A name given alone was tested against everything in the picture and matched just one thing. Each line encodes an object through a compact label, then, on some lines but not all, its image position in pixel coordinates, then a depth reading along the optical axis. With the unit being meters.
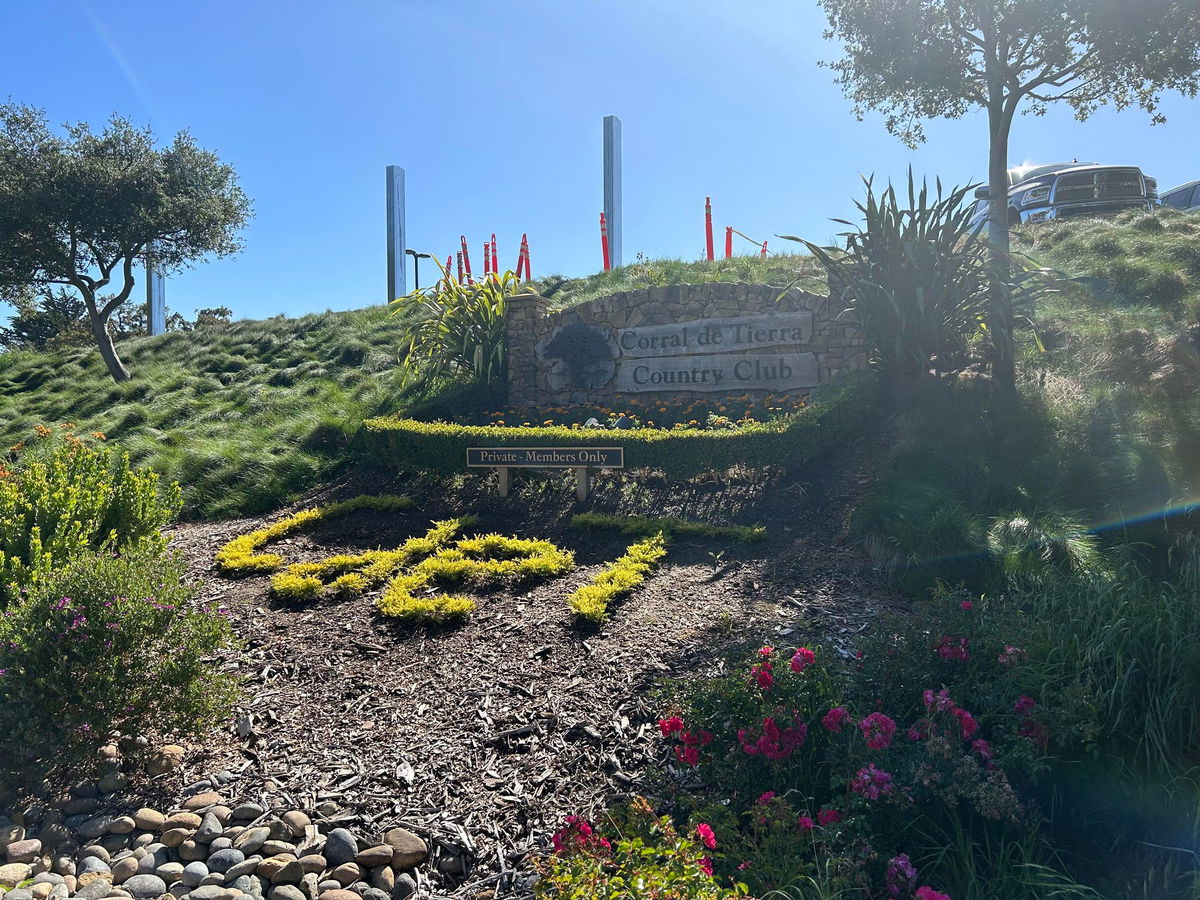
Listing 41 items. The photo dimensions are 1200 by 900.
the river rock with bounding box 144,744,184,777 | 3.59
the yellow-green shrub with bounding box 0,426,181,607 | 4.63
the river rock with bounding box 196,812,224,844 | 3.16
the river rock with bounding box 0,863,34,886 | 2.87
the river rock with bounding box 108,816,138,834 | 3.21
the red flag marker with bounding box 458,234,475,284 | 16.93
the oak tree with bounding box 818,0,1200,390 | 9.20
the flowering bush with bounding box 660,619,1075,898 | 2.44
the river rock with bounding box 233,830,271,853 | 3.06
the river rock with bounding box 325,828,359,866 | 2.99
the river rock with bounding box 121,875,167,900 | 2.86
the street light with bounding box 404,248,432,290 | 18.09
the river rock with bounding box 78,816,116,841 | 3.21
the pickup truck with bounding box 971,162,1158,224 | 14.50
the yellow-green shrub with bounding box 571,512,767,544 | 5.95
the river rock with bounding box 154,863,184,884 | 2.97
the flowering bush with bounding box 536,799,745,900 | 2.03
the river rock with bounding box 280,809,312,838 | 3.13
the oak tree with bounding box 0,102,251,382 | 15.91
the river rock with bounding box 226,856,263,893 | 2.94
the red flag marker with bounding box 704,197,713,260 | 14.92
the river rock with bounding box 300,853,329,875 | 2.94
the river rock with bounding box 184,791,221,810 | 3.33
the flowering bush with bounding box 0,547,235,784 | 3.27
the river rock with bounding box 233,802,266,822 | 3.25
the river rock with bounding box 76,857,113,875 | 3.00
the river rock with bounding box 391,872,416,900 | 2.84
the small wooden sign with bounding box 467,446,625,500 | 7.04
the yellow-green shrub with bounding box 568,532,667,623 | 4.55
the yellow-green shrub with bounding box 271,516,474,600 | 5.39
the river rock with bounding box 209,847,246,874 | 2.98
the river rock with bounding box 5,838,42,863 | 3.04
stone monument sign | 8.95
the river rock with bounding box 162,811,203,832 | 3.19
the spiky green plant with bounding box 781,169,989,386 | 7.75
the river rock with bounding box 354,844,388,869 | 2.94
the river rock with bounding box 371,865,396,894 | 2.86
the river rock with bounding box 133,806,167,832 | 3.21
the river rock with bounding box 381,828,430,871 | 2.95
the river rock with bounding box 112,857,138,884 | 2.97
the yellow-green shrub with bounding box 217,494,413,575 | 6.15
